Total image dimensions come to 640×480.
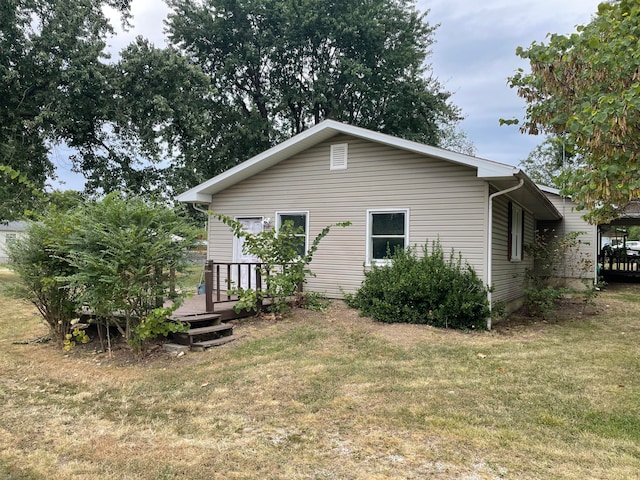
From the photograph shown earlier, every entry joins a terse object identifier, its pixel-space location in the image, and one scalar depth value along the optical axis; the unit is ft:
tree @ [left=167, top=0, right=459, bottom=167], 61.41
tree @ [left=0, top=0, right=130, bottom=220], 44.27
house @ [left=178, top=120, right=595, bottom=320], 25.03
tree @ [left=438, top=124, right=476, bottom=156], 104.83
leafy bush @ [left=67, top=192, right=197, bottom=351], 16.30
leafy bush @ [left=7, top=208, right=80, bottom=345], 18.06
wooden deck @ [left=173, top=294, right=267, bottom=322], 21.60
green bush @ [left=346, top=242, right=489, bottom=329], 23.39
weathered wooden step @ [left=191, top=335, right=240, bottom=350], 18.87
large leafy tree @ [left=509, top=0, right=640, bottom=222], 14.01
